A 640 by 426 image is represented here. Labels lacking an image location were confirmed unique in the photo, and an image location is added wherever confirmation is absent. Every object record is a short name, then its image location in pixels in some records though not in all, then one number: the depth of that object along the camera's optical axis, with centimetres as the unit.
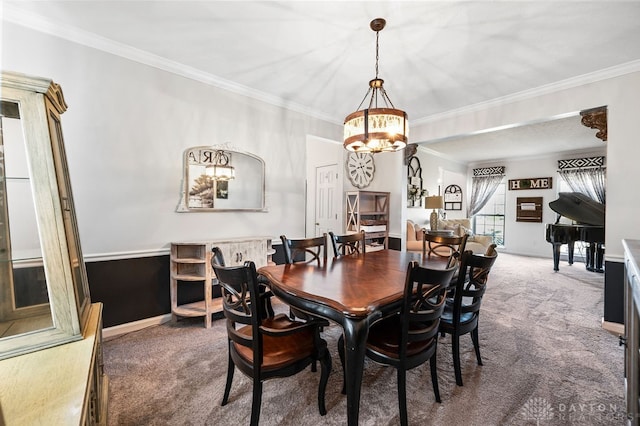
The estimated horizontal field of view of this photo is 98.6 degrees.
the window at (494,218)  798
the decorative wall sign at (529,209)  721
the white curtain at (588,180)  631
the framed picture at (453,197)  812
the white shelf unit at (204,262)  278
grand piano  500
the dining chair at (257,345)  141
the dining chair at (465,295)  188
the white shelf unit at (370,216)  459
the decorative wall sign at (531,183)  707
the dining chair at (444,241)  251
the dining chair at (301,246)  241
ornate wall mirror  304
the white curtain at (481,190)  799
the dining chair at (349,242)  280
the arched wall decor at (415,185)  631
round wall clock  492
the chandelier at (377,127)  208
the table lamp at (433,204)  569
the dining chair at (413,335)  146
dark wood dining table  133
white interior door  499
